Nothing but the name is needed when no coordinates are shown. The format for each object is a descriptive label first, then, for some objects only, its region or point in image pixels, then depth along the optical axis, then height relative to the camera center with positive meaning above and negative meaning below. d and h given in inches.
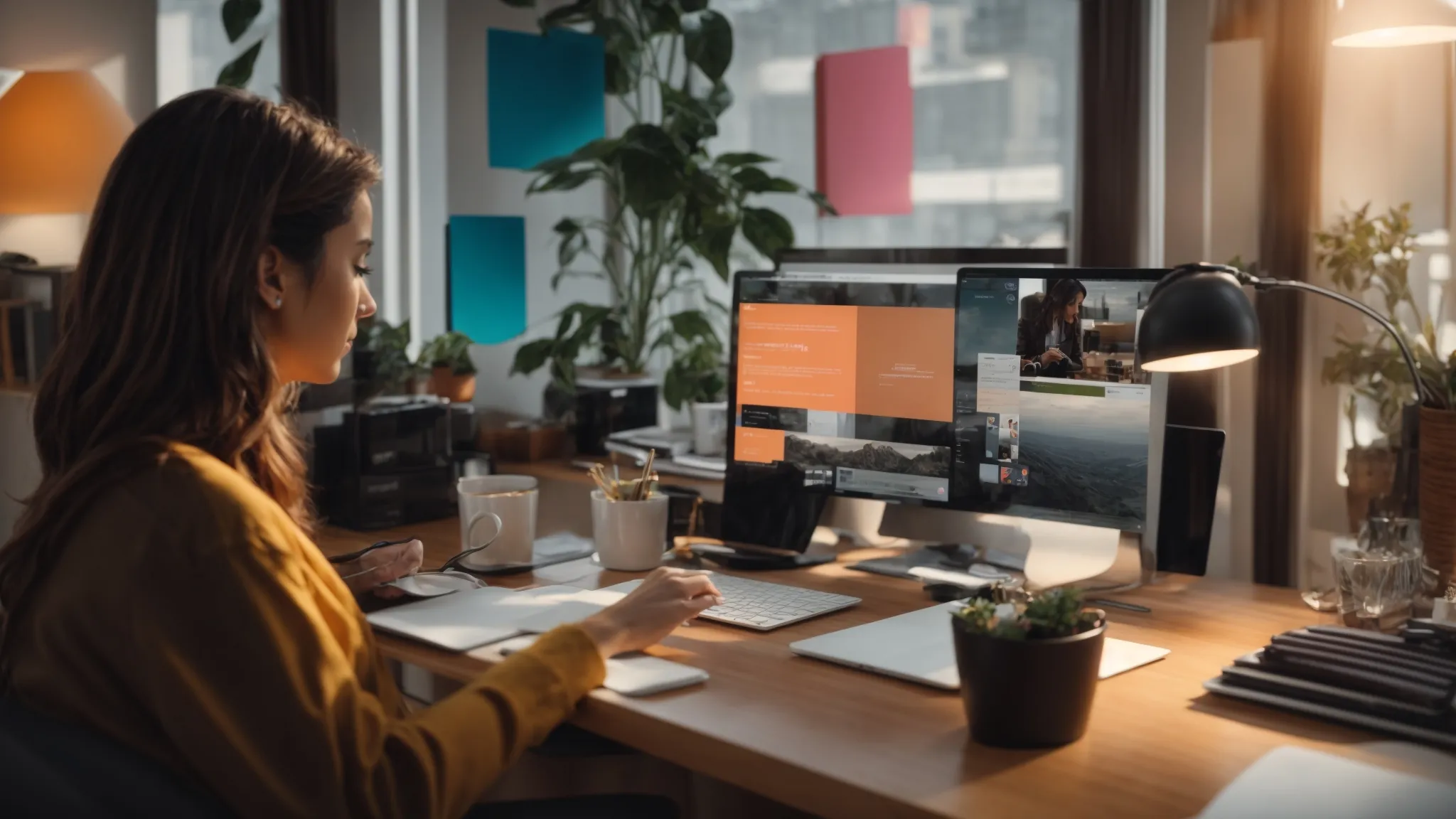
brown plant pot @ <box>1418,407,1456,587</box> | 60.4 -5.8
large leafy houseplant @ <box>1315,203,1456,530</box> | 68.5 +1.8
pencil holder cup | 69.9 -9.2
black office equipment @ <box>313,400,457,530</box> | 84.0 -7.1
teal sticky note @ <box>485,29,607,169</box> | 112.2 +22.9
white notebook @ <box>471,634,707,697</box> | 49.0 -12.1
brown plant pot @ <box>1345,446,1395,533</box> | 68.9 -6.0
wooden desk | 39.9 -12.8
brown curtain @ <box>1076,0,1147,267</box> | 79.1 +14.1
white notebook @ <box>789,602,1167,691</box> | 51.0 -11.9
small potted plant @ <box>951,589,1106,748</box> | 43.2 -10.3
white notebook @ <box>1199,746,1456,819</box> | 37.5 -12.7
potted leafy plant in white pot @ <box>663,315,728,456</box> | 92.4 -1.9
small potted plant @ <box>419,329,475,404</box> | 107.3 -0.6
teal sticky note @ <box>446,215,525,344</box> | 115.8 +7.3
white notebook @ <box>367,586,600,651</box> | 56.2 -11.7
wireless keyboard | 59.6 -11.6
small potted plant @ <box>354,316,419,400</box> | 99.9 -0.2
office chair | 32.7 -10.9
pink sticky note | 101.8 +18.2
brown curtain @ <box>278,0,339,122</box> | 112.7 +26.5
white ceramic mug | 70.9 -9.0
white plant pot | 92.2 -4.8
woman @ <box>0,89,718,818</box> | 38.5 -5.3
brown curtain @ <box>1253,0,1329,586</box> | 71.9 +7.2
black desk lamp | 48.5 +1.6
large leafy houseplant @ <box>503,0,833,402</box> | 100.2 +13.1
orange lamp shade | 99.3 +16.7
